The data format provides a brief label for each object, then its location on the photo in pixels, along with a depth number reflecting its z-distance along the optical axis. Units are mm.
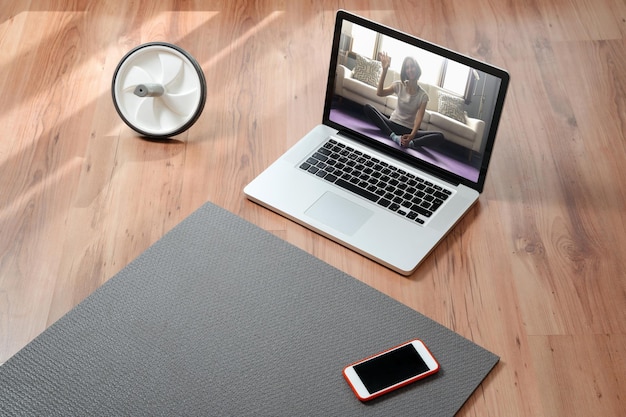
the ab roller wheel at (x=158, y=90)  1693
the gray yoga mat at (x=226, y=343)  1296
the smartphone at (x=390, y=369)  1311
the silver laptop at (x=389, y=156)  1525
